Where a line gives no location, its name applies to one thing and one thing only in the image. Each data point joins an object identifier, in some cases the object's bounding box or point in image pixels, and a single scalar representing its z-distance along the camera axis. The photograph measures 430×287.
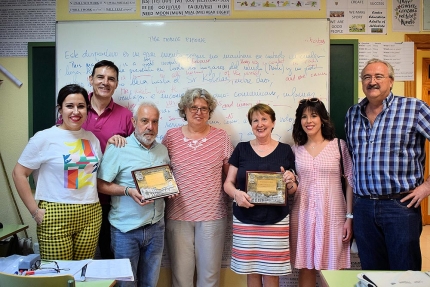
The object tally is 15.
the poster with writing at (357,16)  2.74
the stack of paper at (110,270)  1.54
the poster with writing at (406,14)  2.75
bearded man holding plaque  2.10
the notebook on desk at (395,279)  1.30
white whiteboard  2.71
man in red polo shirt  2.36
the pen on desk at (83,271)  1.52
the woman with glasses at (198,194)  2.32
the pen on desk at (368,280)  1.31
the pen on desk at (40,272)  1.50
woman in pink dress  2.23
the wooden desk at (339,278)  1.45
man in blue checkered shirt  2.01
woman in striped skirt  2.18
